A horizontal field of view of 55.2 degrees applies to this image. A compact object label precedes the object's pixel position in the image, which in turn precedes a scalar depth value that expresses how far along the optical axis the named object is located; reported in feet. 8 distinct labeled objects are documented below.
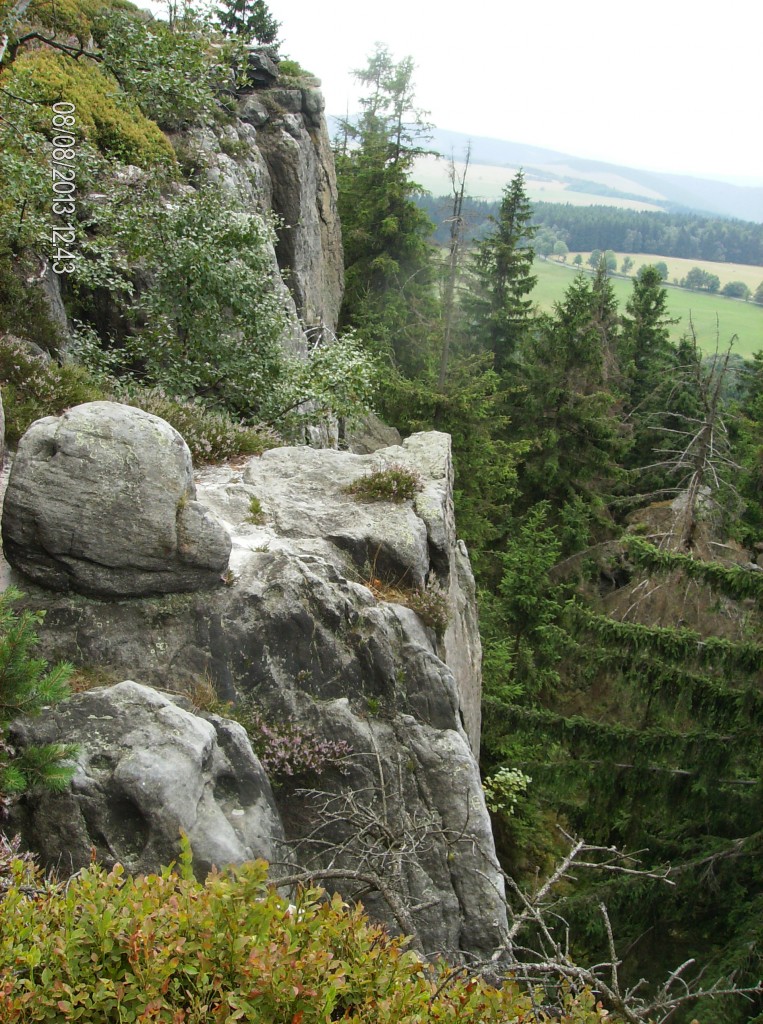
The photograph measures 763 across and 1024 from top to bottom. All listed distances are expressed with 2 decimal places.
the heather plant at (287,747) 22.71
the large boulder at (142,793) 18.15
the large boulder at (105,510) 22.93
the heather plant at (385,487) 33.30
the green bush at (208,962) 10.77
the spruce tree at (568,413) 89.97
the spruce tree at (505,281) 116.16
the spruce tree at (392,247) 110.83
